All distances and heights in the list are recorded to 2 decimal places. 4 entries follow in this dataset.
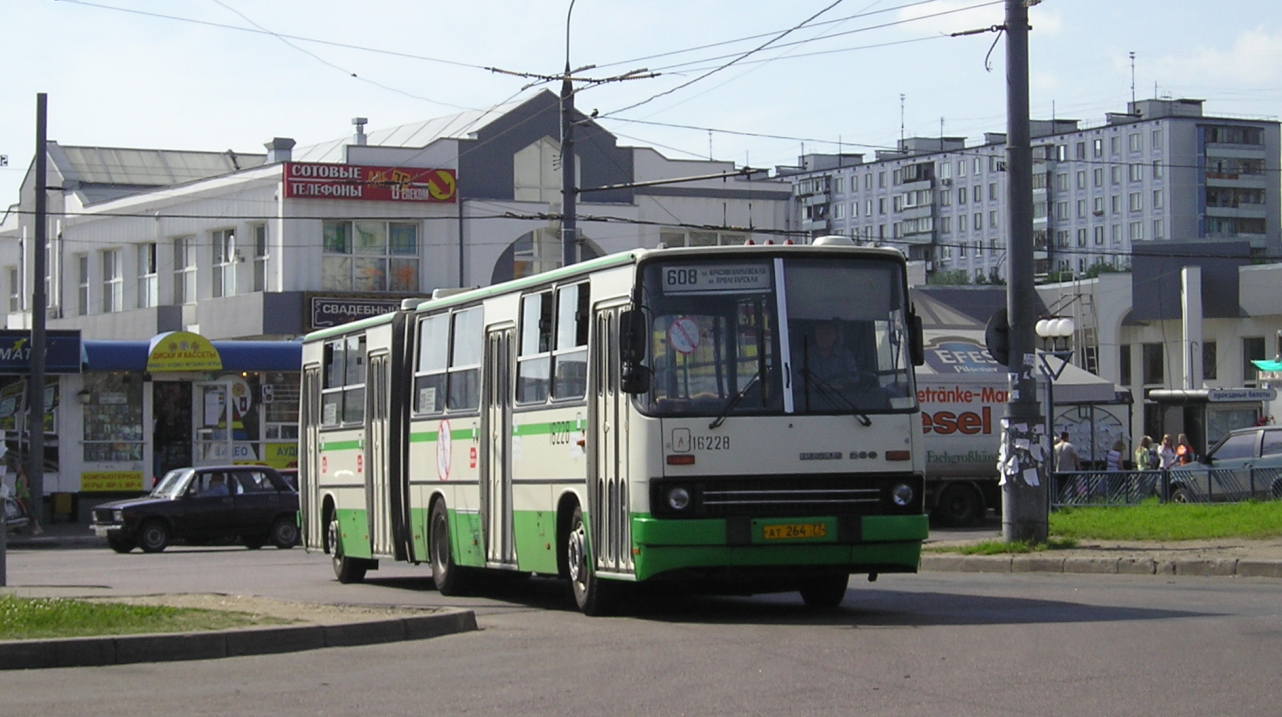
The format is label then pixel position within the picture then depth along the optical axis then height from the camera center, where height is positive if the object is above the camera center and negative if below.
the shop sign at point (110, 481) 40.81 -1.29
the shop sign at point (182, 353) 40.44 +1.64
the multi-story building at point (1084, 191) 124.69 +17.19
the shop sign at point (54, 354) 37.97 +1.57
